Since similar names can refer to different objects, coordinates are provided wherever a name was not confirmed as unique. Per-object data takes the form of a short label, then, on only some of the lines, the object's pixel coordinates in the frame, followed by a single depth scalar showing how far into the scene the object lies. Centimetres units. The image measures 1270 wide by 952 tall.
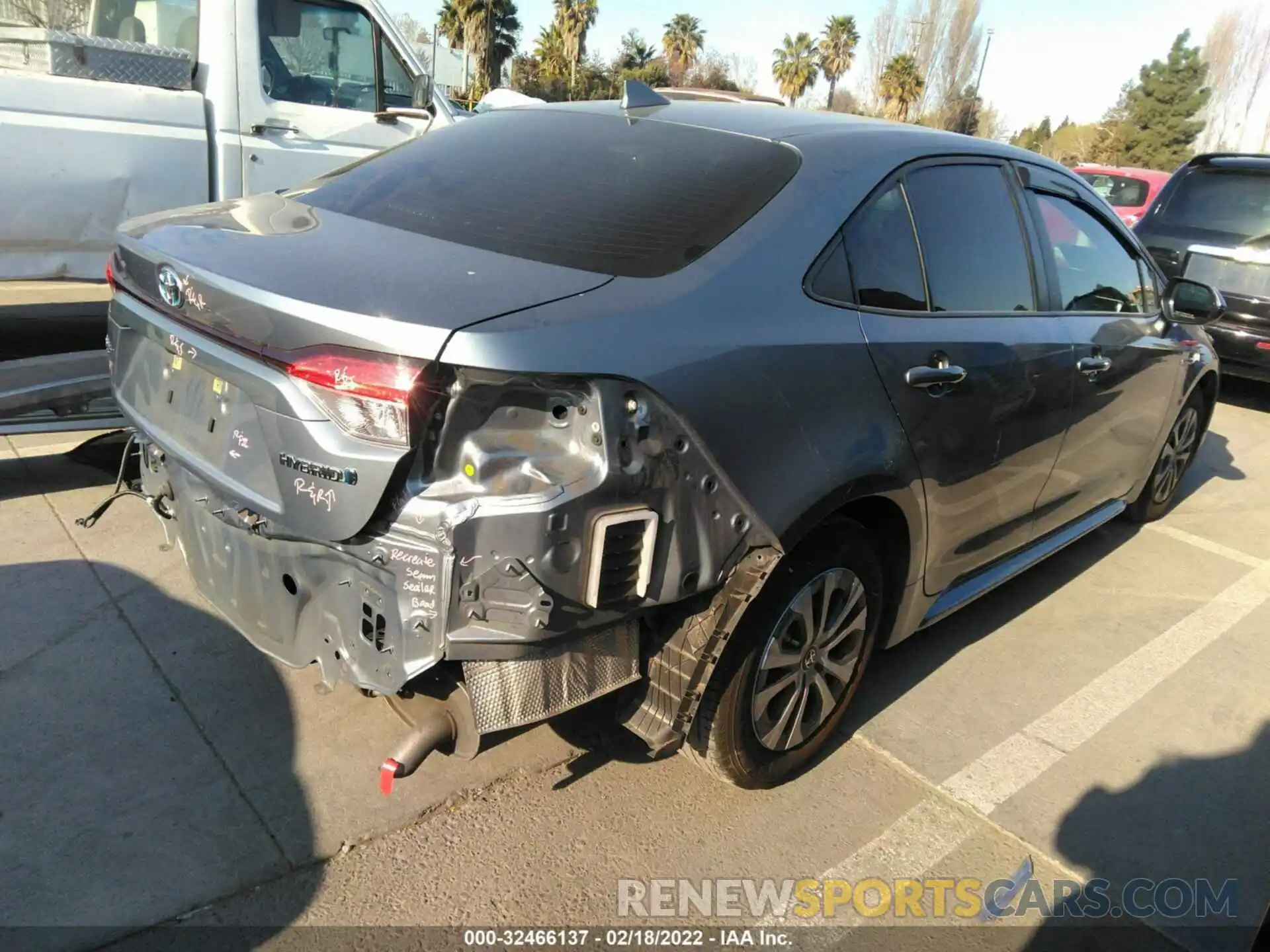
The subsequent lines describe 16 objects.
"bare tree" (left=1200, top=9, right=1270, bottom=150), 5266
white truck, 456
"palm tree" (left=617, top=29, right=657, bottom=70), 5391
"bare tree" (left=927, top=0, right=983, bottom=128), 5081
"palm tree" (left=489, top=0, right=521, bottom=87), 4159
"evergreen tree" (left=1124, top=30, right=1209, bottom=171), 4962
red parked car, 1266
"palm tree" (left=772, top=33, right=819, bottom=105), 5369
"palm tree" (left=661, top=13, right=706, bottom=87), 5453
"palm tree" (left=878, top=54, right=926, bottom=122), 4984
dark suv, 795
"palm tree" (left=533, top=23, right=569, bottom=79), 4625
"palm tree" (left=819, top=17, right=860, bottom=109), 5519
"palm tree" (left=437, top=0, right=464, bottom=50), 4159
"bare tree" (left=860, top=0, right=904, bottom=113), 5216
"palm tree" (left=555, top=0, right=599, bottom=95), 4538
